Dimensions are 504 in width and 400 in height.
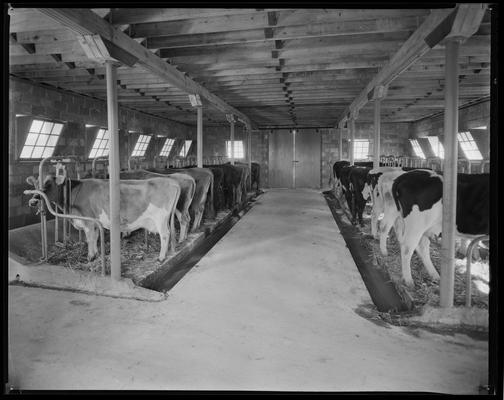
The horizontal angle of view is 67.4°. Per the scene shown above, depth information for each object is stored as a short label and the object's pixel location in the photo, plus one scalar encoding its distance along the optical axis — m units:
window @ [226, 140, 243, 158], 20.35
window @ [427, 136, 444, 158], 15.93
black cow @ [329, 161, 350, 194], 12.78
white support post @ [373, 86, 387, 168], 7.36
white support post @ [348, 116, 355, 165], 11.20
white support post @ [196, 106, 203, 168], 8.53
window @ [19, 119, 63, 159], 8.72
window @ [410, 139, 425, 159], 18.00
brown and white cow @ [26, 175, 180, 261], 5.40
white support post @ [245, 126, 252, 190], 15.96
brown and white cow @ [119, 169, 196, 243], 6.59
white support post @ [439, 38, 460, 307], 3.57
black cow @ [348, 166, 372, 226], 8.15
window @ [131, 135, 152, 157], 14.84
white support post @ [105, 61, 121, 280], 4.47
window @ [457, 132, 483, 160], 12.56
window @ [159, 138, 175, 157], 17.41
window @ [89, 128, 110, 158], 11.60
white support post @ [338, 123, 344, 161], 15.48
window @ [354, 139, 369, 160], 19.20
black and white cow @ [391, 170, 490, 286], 4.19
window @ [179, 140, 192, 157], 19.20
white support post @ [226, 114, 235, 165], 12.38
